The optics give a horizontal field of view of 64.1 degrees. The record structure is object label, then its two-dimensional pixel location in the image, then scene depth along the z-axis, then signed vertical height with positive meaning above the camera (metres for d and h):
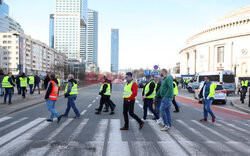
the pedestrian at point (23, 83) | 14.56 -0.65
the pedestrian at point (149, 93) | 7.30 -0.69
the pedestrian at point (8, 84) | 11.15 -0.57
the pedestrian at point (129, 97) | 6.16 -0.68
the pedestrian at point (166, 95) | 6.21 -0.63
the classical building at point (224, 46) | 62.22 +10.34
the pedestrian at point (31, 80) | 17.43 -0.51
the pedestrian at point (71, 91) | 7.75 -0.64
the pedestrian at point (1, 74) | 14.16 -0.04
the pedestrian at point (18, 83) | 18.06 -0.82
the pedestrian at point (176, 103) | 10.26 -1.43
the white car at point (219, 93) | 13.82 -1.21
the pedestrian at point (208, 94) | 7.61 -0.71
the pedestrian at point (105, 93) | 9.41 -0.88
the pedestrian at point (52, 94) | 7.01 -0.70
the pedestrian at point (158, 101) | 8.31 -1.10
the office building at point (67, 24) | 151.12 +38.31
